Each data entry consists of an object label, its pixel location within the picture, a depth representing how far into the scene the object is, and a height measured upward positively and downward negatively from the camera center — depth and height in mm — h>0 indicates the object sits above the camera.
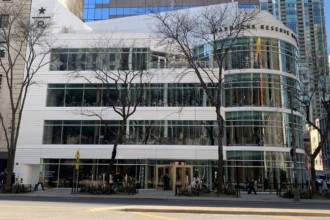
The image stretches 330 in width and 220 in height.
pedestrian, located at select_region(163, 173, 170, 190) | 36719 -484
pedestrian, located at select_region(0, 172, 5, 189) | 37188 -156
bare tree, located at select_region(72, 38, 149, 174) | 40312 +11860
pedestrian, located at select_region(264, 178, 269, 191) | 37000 -630
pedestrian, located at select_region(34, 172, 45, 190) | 35166 -511
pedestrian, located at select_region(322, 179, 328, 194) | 34631 -677
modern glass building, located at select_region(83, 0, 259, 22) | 67062 +31590
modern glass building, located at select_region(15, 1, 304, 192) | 38875 +6402
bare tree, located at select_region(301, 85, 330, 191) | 30828 +4207
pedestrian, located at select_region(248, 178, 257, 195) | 32847 -750
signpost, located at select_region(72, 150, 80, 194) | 37788 +239
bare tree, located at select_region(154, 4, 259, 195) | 30469 +13349
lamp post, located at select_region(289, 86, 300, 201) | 26047 -1110
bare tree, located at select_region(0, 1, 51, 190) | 41125 +13096
